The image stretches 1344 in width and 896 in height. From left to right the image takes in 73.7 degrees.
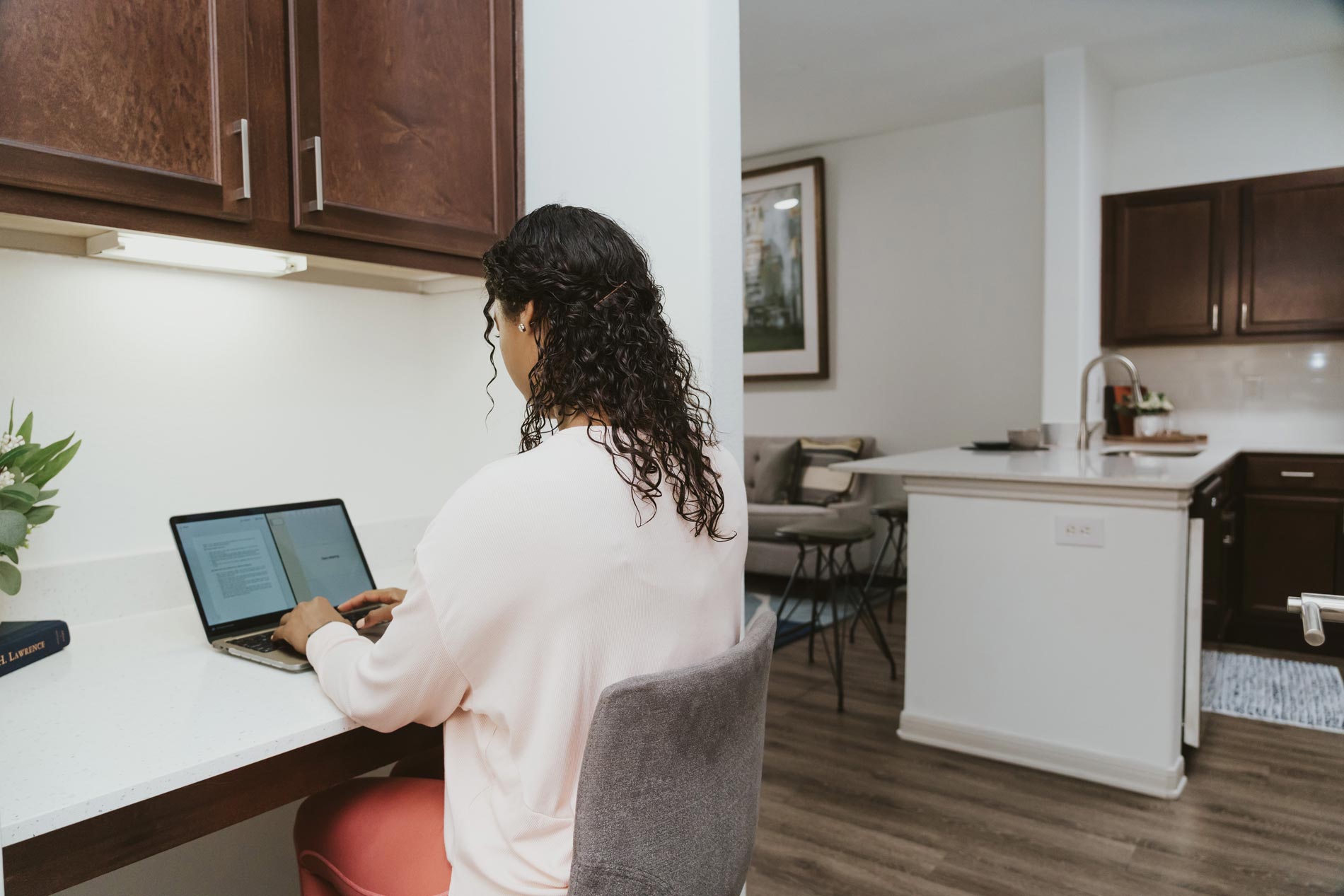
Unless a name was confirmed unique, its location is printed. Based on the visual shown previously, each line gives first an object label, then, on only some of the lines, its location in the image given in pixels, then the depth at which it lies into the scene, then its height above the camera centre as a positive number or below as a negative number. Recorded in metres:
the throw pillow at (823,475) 5.34 -0.41
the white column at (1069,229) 4.42 +0.87
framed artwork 5.91 +0.90
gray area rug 3.25 -1.14
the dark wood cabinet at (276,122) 1.13 +0.43
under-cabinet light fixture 1.38 +0.27
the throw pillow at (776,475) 5.51 -0.41
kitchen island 2.65 -0.66
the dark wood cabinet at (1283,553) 4.00 -0.69
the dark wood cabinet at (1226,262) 4.19 +0.68
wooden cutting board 4.48 -0.18
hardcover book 1.24 -0.32
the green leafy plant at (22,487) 1.21 -0.09
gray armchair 5.17 -0.67
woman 0.93 -0.18
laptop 1.37 -0.26
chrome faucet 3.57 -0.04
